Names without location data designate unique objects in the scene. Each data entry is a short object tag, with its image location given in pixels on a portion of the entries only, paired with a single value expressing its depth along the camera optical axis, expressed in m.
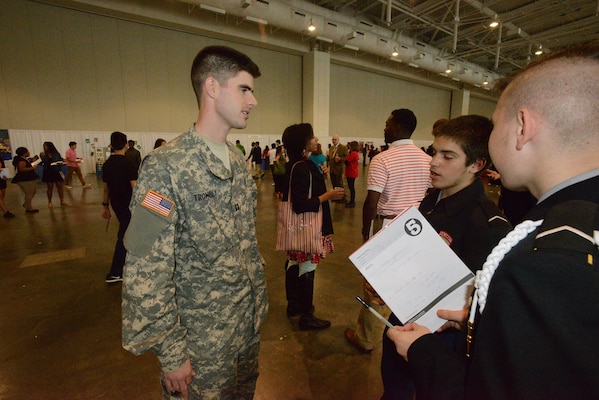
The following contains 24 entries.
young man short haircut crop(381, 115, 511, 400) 1.20
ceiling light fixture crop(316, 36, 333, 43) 11.90
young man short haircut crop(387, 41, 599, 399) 0.43
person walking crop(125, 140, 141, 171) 6.19
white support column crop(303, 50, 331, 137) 14.42
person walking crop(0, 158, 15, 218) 5.96
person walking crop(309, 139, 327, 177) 5.97
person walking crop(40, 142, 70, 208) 6.81
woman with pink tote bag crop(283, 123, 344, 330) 2.40
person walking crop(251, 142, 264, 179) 11.60
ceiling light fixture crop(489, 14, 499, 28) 9.48
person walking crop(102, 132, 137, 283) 3.39
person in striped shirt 2.29
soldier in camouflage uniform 1.09
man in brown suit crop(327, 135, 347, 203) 7.47
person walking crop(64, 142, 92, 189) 9.06
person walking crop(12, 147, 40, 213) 5.96
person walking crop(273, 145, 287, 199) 6.39
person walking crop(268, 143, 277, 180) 12.78
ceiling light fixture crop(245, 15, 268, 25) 9.80
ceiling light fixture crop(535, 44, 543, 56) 12.89
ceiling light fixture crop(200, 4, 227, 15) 9.03
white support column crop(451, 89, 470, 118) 21.81
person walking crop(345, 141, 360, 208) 7.42
